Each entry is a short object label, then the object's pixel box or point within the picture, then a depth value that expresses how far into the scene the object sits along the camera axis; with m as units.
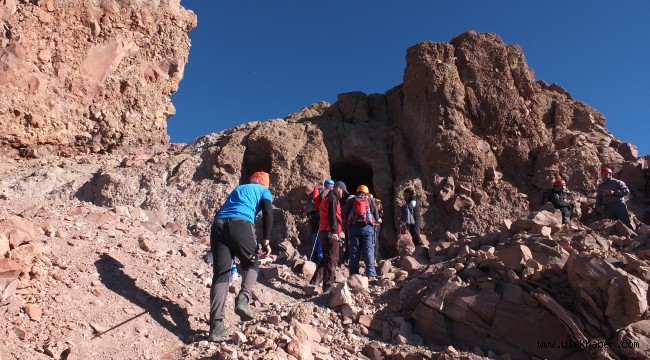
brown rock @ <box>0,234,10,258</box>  4.88
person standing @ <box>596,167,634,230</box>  8.42
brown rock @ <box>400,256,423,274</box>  7.36
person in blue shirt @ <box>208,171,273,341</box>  5.09
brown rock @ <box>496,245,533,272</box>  5.41
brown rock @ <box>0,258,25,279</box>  4.68
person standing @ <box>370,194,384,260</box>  9.88
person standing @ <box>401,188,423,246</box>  9.86
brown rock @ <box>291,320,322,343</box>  4.79
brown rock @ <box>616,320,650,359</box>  4.31
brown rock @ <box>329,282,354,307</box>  5.60
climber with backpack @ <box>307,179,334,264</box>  8.59
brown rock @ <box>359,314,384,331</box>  5.36
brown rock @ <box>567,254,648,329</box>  4.54
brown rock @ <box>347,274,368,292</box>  6.09
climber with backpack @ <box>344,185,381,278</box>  7.47
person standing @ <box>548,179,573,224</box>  9.27
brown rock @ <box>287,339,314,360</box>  4.43
